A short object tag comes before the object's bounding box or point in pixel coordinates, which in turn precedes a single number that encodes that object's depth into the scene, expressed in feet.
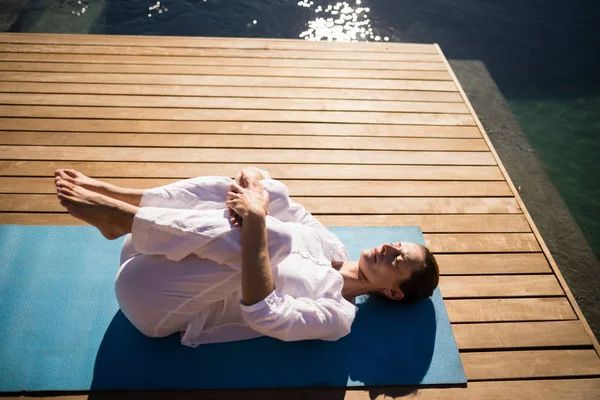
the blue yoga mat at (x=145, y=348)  5.89
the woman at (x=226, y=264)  5.25
